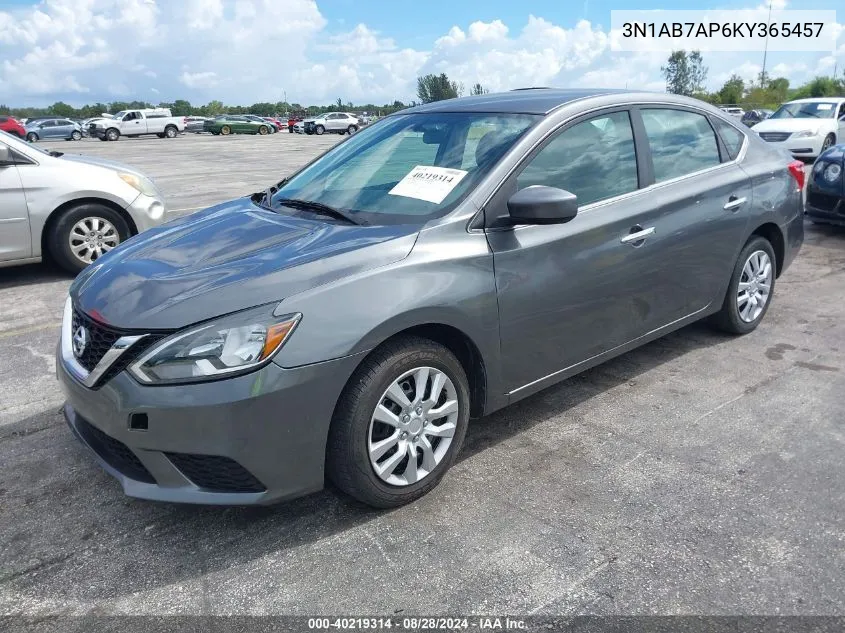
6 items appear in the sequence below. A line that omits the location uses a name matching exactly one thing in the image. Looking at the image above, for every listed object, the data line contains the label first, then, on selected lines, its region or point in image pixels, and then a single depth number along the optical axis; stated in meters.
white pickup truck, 44.25
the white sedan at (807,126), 15.80
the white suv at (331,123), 49.53
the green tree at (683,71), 89.44
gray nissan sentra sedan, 2.46
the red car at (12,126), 36.67
